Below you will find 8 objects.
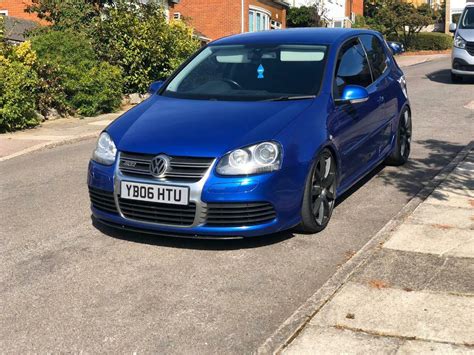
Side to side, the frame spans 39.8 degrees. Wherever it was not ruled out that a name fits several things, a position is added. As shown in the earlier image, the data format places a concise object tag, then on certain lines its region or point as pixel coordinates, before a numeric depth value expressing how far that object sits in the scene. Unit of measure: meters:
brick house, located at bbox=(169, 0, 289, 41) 36.72
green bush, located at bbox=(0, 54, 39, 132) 11.83
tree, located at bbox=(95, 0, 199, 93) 16.39
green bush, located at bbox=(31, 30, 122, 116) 13.76
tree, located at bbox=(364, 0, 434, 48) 47.03
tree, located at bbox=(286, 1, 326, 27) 44.27
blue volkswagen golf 4.81
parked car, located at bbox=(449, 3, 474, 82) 17.22
